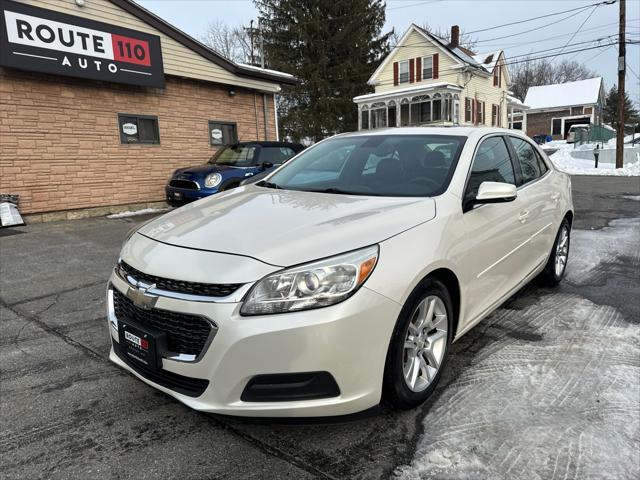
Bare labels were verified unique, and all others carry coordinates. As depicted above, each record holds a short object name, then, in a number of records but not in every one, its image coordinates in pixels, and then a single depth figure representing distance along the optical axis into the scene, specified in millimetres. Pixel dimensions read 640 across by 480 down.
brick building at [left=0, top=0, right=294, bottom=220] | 8648
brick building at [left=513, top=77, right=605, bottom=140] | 47031
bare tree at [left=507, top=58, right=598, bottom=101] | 66062
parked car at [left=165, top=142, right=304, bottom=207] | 9172
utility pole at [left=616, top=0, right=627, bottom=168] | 20062
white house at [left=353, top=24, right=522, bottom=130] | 27891
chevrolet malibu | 2049
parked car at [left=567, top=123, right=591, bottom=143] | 30772
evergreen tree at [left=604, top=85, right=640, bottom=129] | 59188
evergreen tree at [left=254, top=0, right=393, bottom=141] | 28062
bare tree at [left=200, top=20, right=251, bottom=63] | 41062
